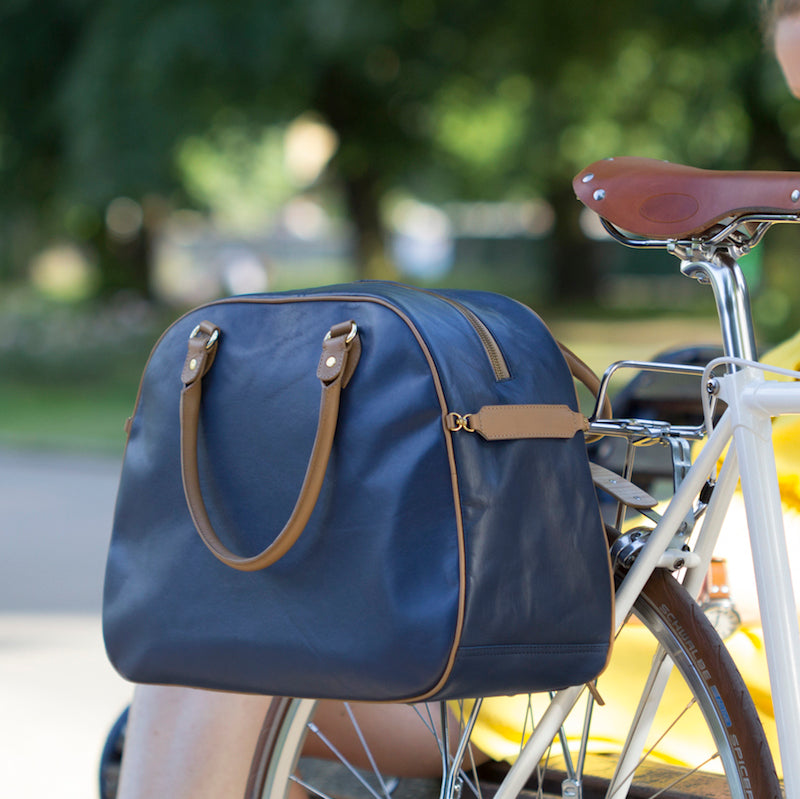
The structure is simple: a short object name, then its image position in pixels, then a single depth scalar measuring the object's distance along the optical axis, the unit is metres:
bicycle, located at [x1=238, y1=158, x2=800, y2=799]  2.81
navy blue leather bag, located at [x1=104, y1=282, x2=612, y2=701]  2.74
